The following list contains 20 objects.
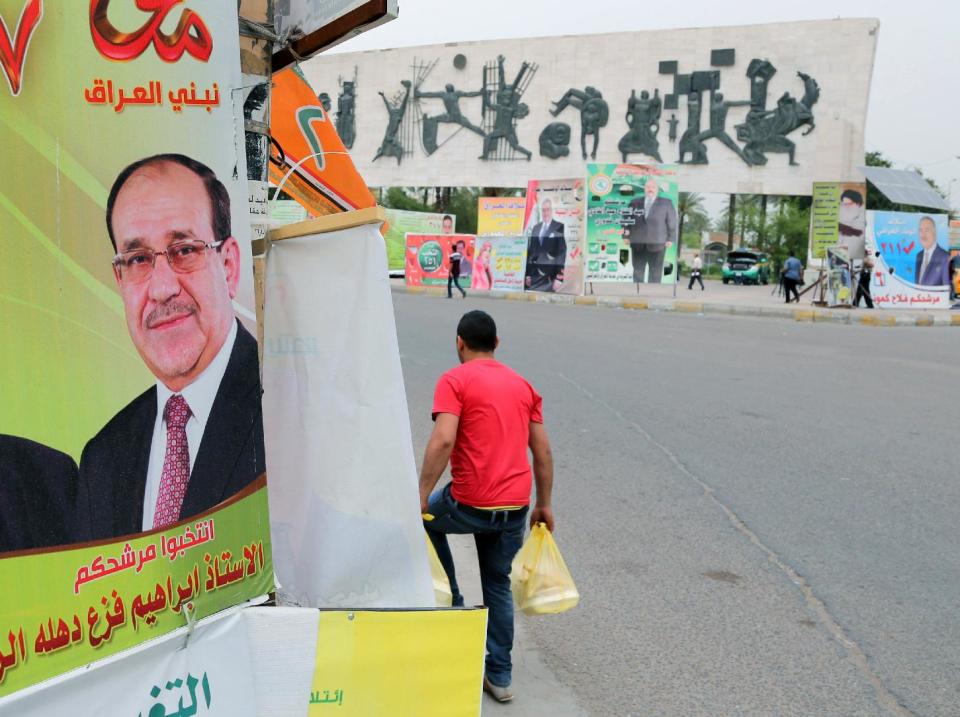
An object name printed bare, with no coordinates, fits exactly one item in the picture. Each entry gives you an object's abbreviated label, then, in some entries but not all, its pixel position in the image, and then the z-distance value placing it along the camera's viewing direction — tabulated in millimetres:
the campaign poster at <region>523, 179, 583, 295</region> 27844
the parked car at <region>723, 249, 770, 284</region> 44781
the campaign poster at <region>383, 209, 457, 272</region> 39406
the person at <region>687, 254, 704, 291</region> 35750
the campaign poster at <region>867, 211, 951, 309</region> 24578
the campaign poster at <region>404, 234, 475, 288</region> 31484
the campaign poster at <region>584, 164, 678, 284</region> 26906
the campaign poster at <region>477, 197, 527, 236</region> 33438
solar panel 30273
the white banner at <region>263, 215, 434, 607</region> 2730
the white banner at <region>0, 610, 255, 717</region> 2057
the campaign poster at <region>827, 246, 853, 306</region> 23969
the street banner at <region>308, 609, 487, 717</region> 2641
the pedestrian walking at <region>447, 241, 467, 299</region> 26527
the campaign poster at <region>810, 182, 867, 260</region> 25989
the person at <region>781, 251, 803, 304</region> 27469
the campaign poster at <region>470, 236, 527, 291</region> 28984
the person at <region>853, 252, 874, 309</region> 24031
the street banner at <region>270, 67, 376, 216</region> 3408
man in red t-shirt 3781
